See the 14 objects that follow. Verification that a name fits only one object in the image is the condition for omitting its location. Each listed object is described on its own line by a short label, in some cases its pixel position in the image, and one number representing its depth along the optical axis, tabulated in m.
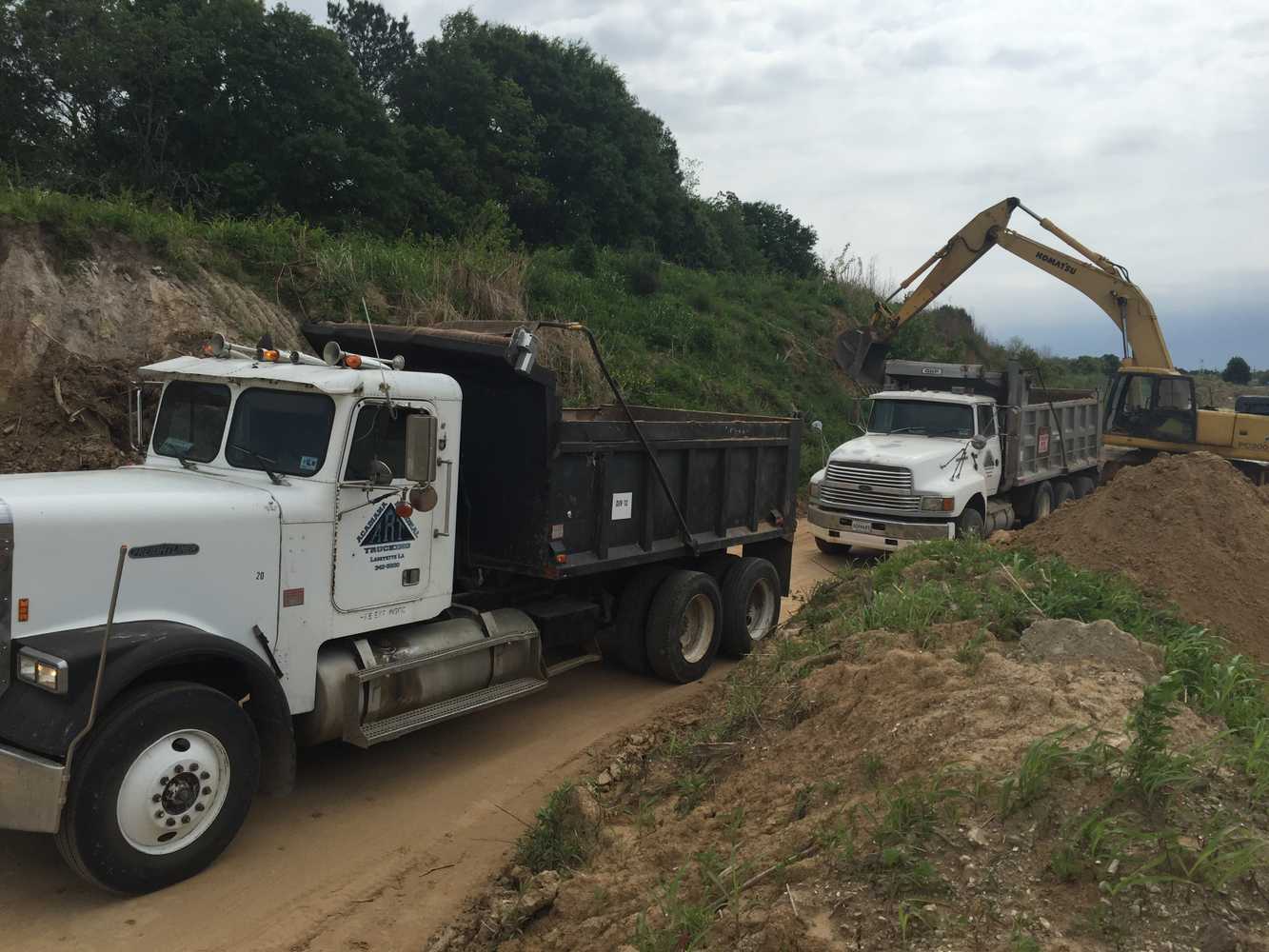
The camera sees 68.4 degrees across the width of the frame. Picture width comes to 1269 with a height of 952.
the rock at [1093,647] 4.90
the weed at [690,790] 4.92
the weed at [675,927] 3.45
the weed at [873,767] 4.15
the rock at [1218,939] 2.79
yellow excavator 17.34
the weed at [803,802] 4.18
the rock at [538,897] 4.21
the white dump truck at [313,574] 4.21
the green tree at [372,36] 39.12
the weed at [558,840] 4.76
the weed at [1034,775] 3.50
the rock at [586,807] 5.00
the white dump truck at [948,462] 11.78
